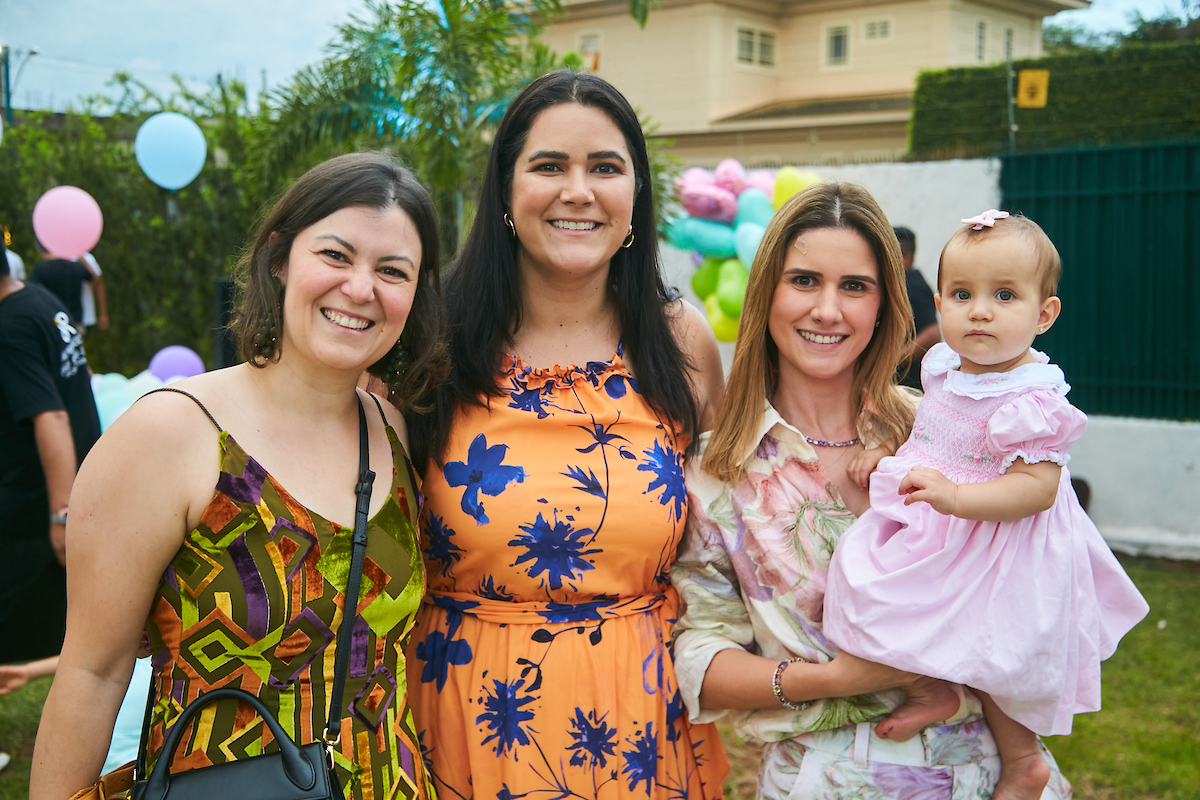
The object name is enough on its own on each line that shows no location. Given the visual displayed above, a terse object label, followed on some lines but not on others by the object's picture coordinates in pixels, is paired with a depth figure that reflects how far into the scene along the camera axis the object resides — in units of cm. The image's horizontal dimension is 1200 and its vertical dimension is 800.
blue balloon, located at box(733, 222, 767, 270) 690
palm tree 673
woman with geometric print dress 155
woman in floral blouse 193
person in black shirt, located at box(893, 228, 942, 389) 530
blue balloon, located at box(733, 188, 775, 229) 716
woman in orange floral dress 205
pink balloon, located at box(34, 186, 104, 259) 800
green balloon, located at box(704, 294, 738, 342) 725
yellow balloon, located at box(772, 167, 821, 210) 677
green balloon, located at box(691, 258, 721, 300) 761
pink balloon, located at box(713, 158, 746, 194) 755
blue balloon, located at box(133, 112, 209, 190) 834
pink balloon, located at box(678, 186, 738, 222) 733
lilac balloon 775
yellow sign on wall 948
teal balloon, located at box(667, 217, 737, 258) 733
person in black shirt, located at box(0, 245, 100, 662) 368
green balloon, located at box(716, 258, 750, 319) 705
